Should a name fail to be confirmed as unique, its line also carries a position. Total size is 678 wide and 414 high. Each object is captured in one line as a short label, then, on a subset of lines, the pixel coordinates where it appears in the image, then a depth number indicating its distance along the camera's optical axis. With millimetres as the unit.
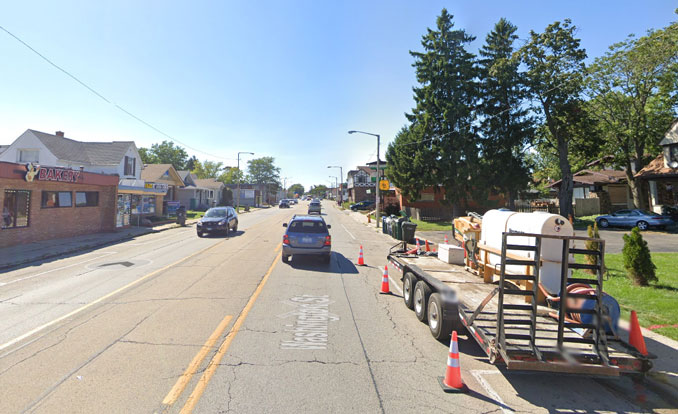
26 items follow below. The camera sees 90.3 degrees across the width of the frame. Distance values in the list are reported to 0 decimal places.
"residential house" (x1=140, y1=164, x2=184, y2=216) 28772
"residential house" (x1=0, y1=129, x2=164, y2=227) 25231
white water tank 5348
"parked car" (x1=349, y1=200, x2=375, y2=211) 57438
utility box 8359
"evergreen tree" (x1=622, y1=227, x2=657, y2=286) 8391
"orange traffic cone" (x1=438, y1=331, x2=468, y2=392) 4086
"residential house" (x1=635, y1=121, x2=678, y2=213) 25797
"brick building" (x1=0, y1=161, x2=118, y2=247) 15938
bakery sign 16400
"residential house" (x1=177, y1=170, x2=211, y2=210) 50188
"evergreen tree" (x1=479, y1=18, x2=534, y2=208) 27797
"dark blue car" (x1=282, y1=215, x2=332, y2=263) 11750
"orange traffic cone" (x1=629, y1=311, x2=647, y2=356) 4230
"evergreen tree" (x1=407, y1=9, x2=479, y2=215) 27953
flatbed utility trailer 3908
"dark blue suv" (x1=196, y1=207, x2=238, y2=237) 20281
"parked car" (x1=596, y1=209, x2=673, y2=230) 22547
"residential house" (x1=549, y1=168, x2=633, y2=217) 33938
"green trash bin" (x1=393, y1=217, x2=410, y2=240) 20656
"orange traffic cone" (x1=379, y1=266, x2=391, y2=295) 8633
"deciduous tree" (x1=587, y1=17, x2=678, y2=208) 23875
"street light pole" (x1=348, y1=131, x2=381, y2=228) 29292
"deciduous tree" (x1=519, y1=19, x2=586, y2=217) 26734
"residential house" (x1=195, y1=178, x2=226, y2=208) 57869
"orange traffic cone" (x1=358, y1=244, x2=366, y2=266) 12484
